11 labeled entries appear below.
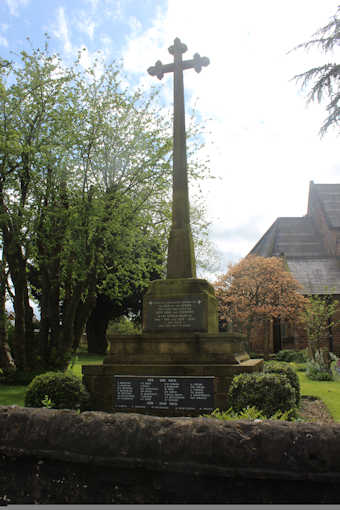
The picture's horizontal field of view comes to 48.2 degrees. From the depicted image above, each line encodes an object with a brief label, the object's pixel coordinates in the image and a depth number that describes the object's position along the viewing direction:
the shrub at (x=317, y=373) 16.27
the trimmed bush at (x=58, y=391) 7.38
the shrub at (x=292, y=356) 25.64
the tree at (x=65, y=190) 12.95
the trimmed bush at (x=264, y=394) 6.46
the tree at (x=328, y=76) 12.98
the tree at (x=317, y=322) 18.00
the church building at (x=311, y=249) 30.37
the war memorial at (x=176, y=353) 7.46
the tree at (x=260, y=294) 27.56
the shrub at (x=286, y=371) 8.98
